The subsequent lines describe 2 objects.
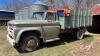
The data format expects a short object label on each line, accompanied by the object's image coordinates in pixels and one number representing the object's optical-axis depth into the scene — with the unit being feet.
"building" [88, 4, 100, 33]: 17.54
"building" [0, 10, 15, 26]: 27.86
